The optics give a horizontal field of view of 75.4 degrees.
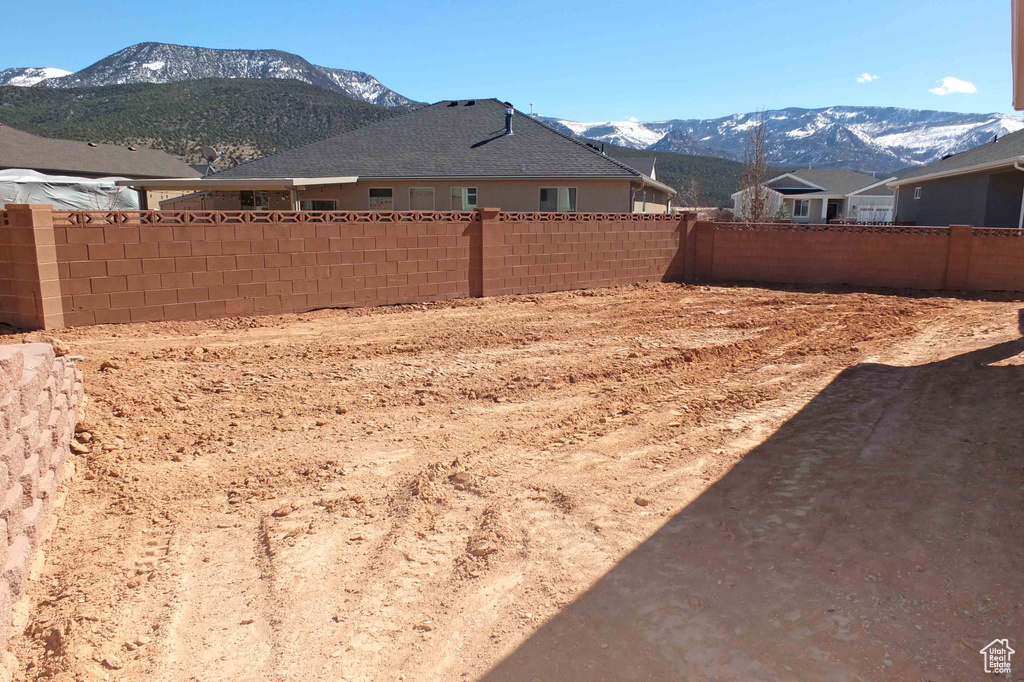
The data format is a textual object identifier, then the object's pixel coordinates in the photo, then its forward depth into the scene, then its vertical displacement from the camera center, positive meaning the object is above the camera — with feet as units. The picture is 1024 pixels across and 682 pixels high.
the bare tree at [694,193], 198.27 +13.04
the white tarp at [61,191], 70.13 +5.12
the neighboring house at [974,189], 72.64 +5.38
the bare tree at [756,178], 100.01 +8.97
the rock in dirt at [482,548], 13.35 -6.29
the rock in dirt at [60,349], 20.93 -3.61
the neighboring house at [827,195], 149.07 +8.65
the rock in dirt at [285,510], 14.84 -6.13
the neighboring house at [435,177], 73.46 +6.32
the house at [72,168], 72.08 +11.20
